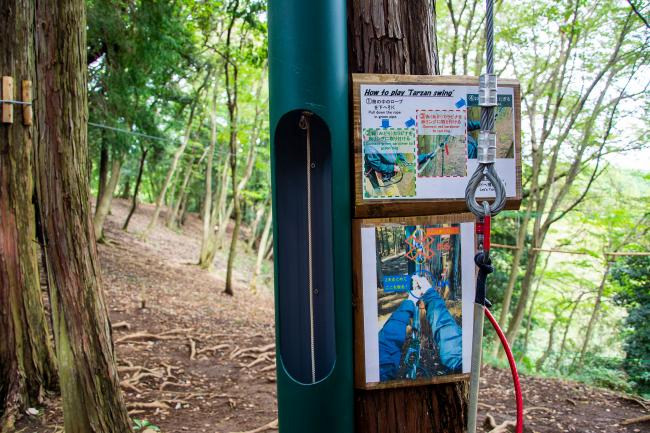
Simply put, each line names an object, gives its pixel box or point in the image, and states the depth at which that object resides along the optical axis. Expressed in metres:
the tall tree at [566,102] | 8.51
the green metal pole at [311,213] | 1.31
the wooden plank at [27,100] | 3.67
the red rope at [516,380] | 1.28
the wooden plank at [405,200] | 1.38
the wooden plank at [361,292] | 1.39
